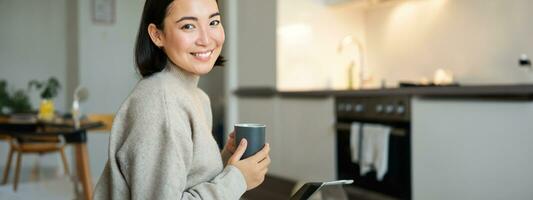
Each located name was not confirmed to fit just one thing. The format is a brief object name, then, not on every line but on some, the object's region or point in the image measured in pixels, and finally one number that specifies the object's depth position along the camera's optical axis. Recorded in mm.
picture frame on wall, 4773
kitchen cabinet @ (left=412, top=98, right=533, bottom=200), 2074
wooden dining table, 2426
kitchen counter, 2041
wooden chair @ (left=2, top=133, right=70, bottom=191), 3662
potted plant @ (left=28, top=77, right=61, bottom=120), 3196
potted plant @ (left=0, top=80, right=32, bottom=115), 4550
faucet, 3773
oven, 2609
